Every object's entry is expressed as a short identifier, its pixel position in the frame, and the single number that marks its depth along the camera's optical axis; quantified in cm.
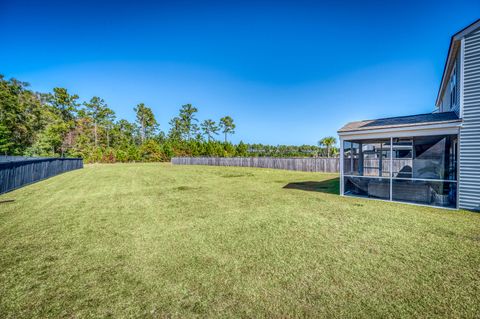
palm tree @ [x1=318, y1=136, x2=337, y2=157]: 4381
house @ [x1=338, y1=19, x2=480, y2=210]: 561
